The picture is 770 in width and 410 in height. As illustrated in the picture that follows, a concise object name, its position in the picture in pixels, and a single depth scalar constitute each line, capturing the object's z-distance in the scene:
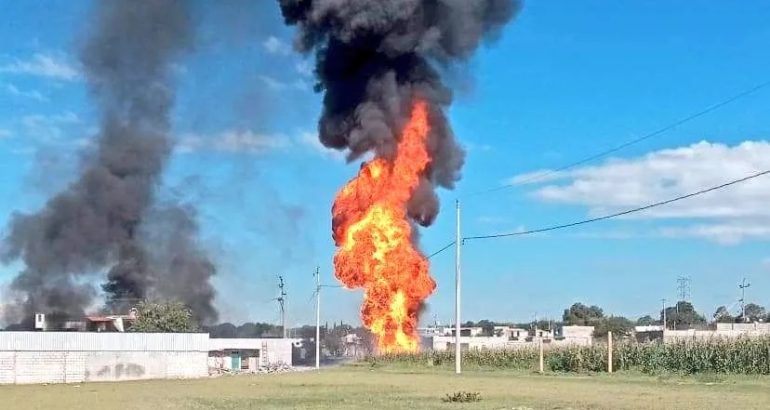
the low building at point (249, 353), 103.34
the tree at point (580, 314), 178.90
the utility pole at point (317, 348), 88.56
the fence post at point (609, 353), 48.84
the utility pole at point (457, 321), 52.35
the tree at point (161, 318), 90.38
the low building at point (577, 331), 130.98
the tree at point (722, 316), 156.98
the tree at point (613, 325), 131.43
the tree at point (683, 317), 154.18
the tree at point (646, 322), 188.79
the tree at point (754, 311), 163.80
